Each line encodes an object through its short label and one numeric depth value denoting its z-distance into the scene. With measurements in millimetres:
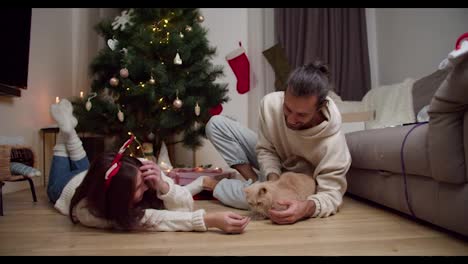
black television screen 1707
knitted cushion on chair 1431
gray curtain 2781
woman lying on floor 904
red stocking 2670
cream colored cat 1085
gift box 1691
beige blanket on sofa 1920
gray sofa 800
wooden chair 1249
